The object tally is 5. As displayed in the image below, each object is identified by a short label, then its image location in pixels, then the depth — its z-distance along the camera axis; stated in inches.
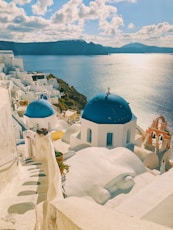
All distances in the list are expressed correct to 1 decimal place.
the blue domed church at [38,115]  705.0
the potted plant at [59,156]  393.8
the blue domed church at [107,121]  533.6
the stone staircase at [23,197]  207.2
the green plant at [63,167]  367.4
